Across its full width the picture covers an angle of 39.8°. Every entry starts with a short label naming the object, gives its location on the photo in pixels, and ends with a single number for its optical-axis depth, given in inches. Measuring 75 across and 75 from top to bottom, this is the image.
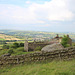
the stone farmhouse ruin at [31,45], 1971.5
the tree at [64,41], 1729.6
